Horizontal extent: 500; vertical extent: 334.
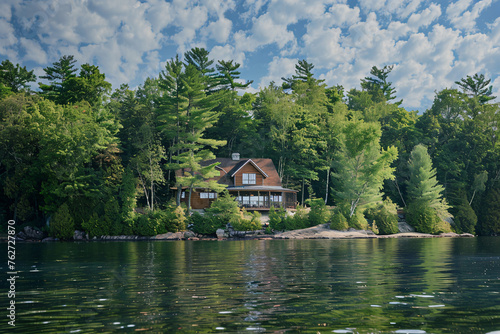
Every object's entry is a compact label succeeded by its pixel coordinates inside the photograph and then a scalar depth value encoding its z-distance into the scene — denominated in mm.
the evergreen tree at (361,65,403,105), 93938
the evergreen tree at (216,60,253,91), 69881
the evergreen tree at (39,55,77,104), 67688
